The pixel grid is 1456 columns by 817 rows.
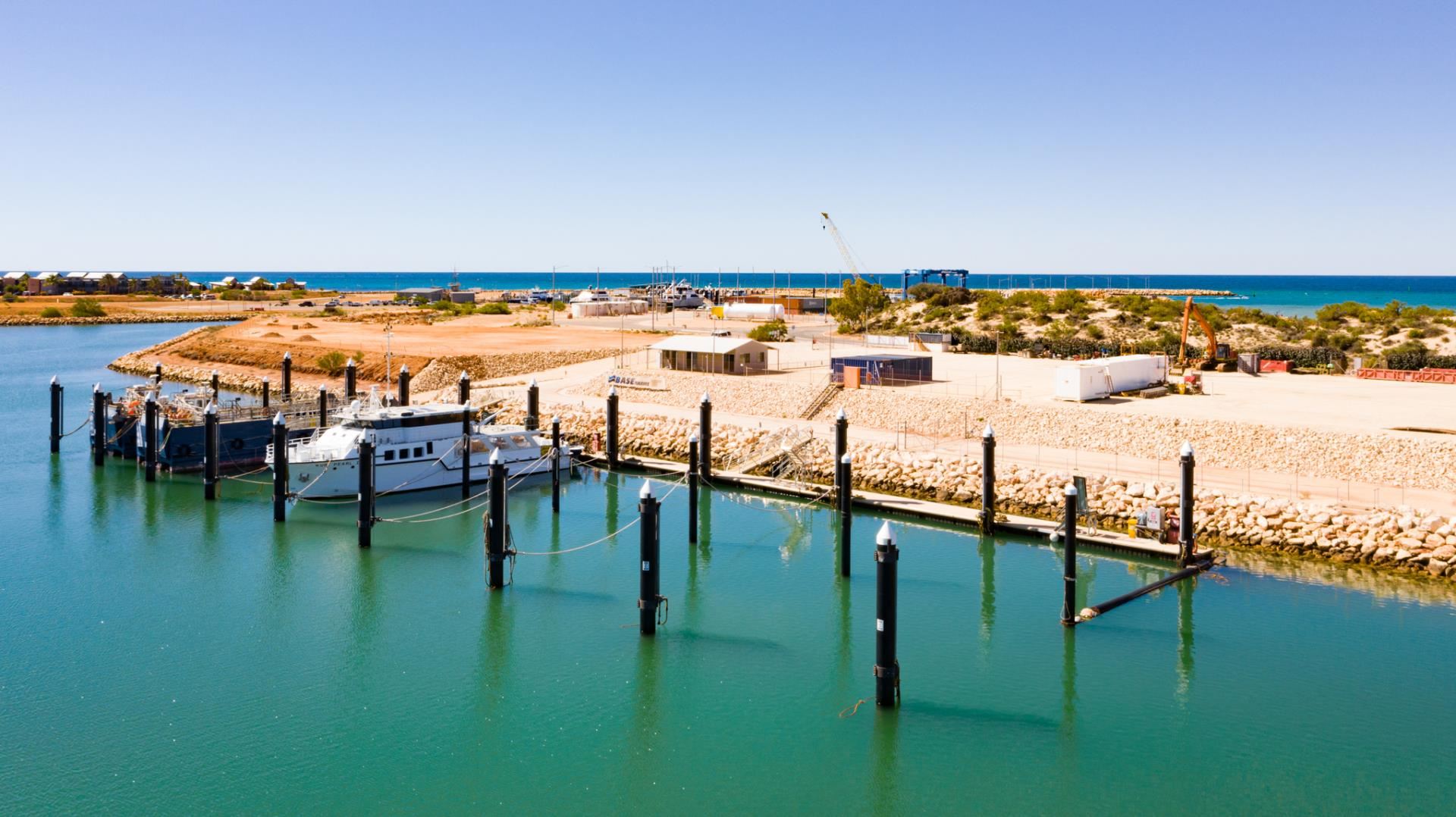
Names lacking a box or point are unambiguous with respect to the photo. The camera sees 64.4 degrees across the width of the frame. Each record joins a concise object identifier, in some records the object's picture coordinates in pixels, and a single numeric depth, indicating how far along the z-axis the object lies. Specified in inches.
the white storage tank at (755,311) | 5374.5
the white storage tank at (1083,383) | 2229.3
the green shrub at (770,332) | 3767.2
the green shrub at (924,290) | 5743.1
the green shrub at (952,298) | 5009.8
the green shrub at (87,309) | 6422.2
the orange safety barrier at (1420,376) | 2586.1
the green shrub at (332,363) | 3248.0
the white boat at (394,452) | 1754.4
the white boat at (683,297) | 6417.3
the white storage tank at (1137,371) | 2309.3
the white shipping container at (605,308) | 5600.4
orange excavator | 2804.1
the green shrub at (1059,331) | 3852.1
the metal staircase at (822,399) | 2346.2
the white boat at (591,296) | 6332.2
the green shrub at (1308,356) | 2918.1
